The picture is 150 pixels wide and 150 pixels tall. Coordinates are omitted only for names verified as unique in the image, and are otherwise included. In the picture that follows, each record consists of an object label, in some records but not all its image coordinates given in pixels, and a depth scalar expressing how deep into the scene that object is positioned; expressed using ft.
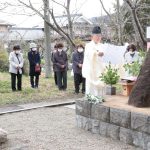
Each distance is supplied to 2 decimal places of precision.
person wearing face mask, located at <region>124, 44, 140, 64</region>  37.81
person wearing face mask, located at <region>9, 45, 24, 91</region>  40.68
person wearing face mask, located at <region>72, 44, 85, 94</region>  39.86
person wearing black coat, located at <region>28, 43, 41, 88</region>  43.37
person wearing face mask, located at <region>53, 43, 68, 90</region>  41.96
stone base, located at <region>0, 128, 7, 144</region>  21.40
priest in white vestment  26.50
